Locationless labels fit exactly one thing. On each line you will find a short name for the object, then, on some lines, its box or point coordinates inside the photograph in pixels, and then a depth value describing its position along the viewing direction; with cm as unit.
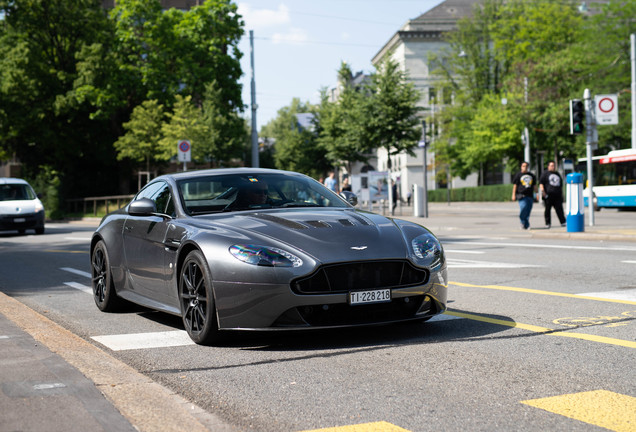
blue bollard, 1909
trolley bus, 3822
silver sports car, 571
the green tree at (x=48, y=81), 4841
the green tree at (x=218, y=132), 4809
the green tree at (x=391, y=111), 3966
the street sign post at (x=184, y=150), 2972
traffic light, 2097
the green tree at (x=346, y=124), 4056
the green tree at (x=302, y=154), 6775
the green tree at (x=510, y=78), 5437
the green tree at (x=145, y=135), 4869
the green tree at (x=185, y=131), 4641
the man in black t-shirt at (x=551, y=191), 2256
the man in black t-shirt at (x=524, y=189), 2228
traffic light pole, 2127
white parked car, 2588
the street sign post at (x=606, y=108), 2181
